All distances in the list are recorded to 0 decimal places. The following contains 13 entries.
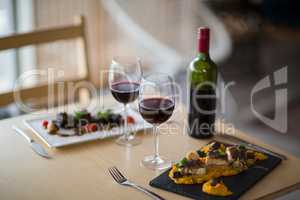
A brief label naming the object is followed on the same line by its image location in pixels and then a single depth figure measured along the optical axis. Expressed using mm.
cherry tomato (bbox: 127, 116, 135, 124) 1861
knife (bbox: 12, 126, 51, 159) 1685
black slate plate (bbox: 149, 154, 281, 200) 1497
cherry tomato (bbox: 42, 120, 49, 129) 1822
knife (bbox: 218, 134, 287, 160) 1690
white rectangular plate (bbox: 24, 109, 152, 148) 1738
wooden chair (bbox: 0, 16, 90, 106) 2139
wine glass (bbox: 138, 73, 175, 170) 1621
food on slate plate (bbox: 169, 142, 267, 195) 1554
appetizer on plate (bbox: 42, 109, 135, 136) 1798
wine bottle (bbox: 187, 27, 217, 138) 1778
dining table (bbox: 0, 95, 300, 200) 1514
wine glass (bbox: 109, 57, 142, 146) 1768
